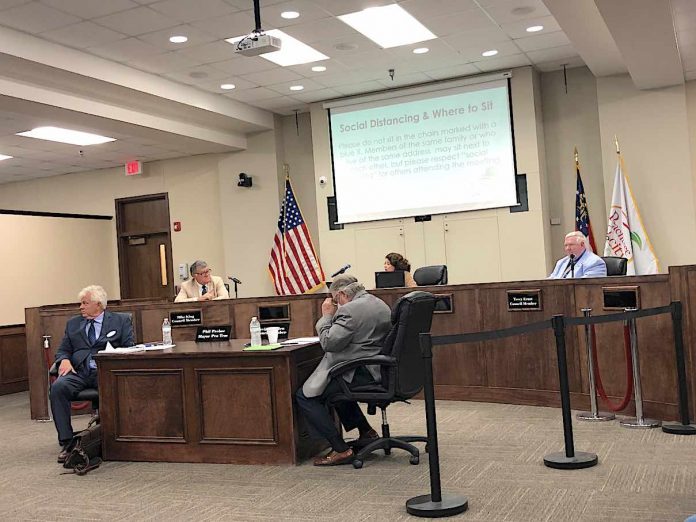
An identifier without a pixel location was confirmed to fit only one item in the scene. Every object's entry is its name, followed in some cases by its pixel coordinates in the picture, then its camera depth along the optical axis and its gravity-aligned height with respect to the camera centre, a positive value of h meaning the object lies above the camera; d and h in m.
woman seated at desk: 8.21 +0.11
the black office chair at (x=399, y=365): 4.68 -0.51
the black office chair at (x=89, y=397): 5.68 -0.69
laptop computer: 7.59 -0.04
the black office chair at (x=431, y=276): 7.95 -0.03
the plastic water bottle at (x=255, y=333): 5.25 -0.31
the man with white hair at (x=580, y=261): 6.77 +0.01
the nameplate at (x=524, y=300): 6.57 -0.27
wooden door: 12.38 +0.68
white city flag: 9.21 +0.32
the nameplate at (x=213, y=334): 6.01 -0.34
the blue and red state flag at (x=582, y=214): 9.67 +0.56
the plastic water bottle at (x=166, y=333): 6.04 -0.31
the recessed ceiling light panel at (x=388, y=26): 7.40 +2.33
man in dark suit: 5.62 -0.36
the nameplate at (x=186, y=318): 7.92 -0.28
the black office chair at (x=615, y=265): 6.85 -0.04
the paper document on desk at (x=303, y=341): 5.40 -0.39
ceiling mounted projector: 6.25 +1.80
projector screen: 9.82 +1.48
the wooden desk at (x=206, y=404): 5.07 -0.74
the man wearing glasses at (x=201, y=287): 8.55 +0.01
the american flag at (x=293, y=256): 10.88 +0.33
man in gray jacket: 4.83 -0.40
